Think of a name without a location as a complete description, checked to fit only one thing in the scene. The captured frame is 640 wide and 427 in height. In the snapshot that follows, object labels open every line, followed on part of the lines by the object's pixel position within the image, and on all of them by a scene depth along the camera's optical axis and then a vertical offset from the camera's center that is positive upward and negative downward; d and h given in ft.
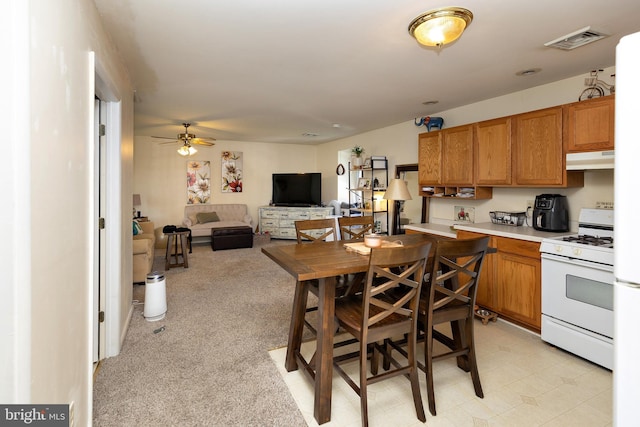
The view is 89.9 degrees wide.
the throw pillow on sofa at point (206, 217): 23.46 -0.46
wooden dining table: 6.01 -1.67
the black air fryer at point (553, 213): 10.16 -0.03
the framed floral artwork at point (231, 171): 25.40 +3.16
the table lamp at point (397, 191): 10.77 +0.69
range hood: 8.34 +1.42
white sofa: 22.63 -0.48
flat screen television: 25.25 +1.78
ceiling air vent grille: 7.32 +4.13
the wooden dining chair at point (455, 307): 6.06 -2.05
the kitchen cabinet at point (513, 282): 9.45 -2.20
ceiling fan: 17.72 +3.83
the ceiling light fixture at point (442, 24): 6.40 +3.82
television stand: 24.25 -0.45
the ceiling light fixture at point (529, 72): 9.66 +4.32
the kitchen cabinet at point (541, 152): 9.60 +1.91
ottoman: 21.54 -1.82
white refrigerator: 2.91 -0.22
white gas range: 7.68 -1.98
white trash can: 10.48 -2.91
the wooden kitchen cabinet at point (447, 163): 12.54 +2.04
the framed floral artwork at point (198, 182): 24.39 +2.24
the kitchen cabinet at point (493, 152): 11.10 +2.17
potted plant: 20.12 +3.57
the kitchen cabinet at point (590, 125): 8.39 +2.40
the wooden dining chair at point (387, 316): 5.51 -2.05
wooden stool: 16.78 -2.05
